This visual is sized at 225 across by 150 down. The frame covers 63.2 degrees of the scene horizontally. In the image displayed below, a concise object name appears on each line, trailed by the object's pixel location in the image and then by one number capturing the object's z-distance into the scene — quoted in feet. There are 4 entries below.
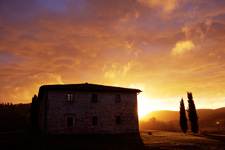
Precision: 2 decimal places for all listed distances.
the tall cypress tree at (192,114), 131.23
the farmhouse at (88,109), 82.49
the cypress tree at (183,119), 135.89
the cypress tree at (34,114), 111.66
